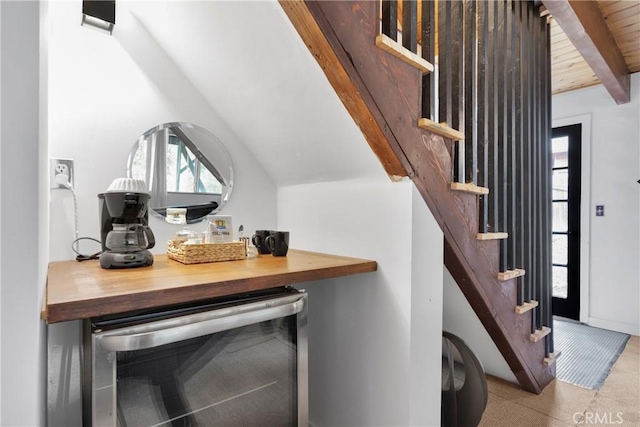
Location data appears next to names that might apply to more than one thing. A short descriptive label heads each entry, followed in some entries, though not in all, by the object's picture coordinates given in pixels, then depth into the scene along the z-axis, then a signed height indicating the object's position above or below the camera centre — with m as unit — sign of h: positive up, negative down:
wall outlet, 1.22 +0.14
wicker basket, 1.18 -0.16
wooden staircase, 1.01 +0.25
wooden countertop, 0.72 -0.19
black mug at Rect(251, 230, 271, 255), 1.47 -0.14
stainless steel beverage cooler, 0.79 -0.44
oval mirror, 1.45 +0.19
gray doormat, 2.15 -1.08
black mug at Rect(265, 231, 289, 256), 1.40 -0.14
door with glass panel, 3.35 -0.07
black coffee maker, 1.06 -0.08
